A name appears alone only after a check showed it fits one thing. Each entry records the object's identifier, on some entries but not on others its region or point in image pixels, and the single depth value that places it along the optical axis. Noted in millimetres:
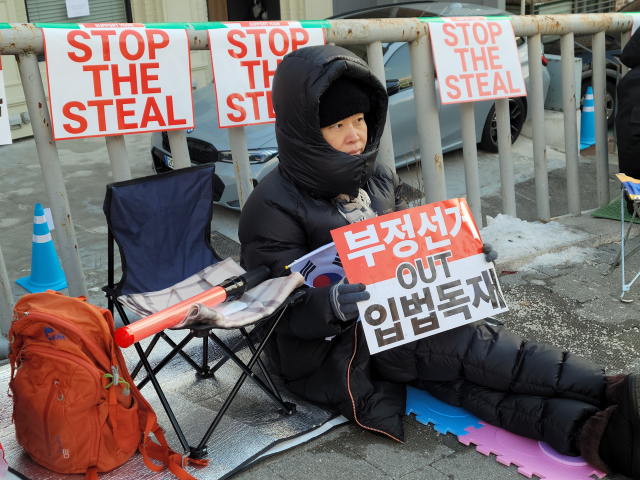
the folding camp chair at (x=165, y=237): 2750
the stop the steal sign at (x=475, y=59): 4070
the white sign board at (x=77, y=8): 8953
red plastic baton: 2158
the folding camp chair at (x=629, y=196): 3771
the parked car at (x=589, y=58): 8539
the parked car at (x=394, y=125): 5902
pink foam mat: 2395
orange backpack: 2221
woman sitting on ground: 2439
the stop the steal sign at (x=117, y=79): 2992
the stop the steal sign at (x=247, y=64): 3412
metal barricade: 3100
